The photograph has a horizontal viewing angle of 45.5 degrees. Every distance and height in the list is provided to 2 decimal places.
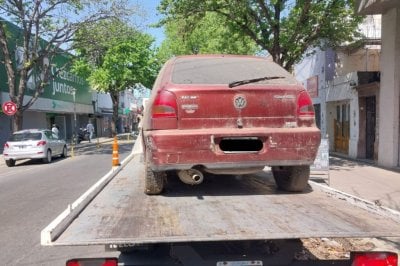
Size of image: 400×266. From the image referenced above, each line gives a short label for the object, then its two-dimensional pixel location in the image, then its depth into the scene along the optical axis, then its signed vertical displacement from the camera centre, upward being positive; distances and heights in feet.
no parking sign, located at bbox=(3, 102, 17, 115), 77.74 +1.29
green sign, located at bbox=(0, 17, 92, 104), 99.66 +9.64
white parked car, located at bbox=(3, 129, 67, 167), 67.62 -4.42
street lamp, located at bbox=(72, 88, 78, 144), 130.52 -6.34
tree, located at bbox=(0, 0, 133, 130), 79.82 +15.02
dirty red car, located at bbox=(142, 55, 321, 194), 14.21 -0.37
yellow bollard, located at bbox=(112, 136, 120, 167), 27.06 -2.42
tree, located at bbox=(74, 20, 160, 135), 146.41 +14.53
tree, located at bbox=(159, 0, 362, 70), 58.49 +11.81
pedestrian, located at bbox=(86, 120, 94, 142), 131.09 -4.00
